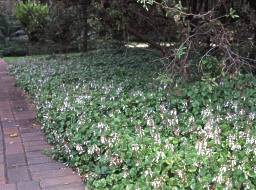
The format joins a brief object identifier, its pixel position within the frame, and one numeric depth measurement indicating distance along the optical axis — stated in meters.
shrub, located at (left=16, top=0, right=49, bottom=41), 8.47
